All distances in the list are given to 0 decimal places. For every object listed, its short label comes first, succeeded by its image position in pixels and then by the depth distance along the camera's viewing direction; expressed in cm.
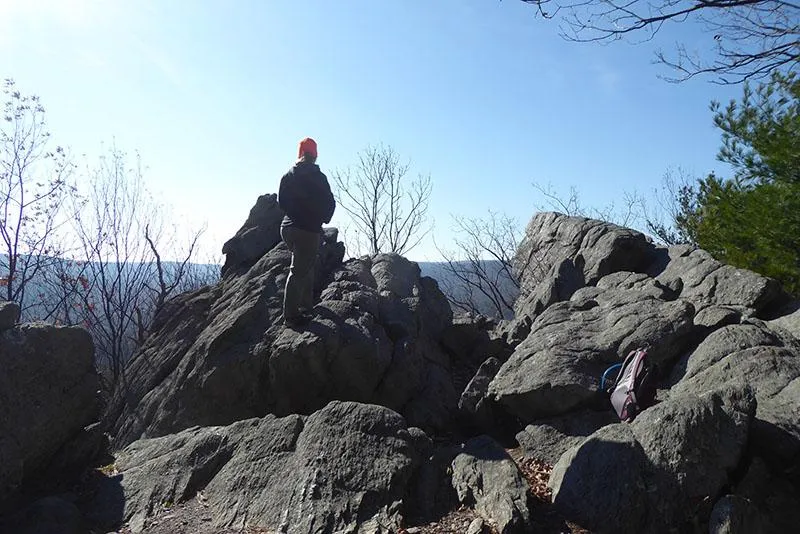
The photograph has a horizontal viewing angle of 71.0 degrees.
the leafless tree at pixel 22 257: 1623
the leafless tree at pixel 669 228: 2217
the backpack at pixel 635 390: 611
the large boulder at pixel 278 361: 855
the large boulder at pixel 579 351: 738
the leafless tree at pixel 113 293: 1822
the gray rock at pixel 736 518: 467
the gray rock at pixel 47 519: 565
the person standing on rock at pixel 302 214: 889
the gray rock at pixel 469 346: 1084
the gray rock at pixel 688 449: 495
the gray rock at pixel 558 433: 690
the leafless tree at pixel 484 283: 2688
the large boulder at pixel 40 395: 629
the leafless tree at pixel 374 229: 3225
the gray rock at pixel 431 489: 537
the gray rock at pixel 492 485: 493
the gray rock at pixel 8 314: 692
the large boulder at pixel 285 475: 534
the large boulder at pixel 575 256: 1152
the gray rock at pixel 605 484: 488
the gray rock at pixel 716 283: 859
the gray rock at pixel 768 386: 555
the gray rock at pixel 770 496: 510
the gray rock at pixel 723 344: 715
